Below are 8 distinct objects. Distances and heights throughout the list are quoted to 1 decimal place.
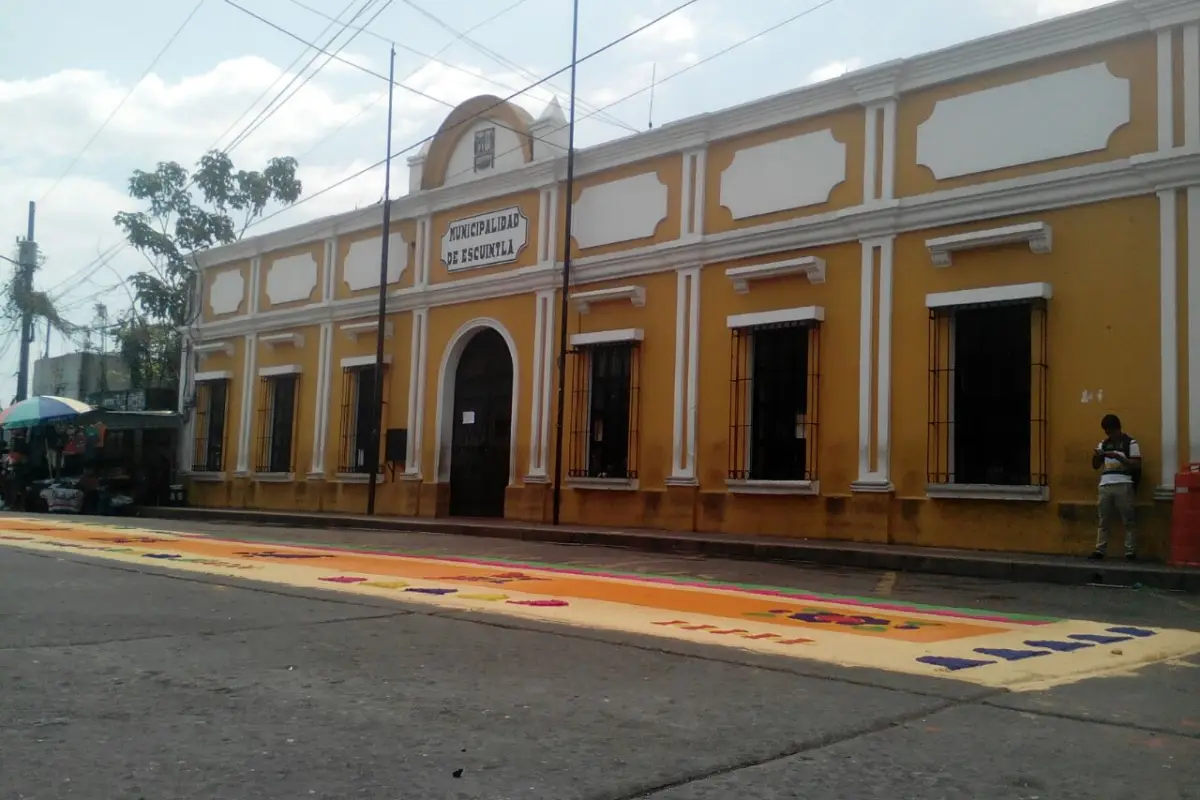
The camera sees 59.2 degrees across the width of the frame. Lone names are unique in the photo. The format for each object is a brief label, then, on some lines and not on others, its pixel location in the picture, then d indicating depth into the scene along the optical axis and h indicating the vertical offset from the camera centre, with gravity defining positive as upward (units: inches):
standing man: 411.2 +6.5
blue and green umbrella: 900.0 +40.2
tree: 1104.2 +256.8
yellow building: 449.1 +94.0
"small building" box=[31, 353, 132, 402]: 1331.2 +109.9
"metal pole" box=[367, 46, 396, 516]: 756.6 +83.8
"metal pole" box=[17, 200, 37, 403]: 1198.9 +191.0
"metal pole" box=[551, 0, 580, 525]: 642.2 +93.3
